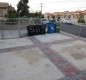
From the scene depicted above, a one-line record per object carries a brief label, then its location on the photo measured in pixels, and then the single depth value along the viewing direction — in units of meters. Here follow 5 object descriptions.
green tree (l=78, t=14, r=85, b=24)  21.56
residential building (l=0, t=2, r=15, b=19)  15.27
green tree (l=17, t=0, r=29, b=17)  15.80
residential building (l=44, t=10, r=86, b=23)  26.63
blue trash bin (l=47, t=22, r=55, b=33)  8.85
